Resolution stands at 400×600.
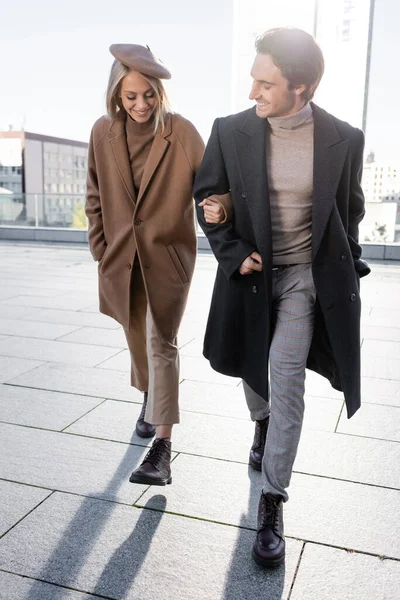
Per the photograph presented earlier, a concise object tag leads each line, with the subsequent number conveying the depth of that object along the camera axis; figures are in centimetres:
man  238
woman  289
